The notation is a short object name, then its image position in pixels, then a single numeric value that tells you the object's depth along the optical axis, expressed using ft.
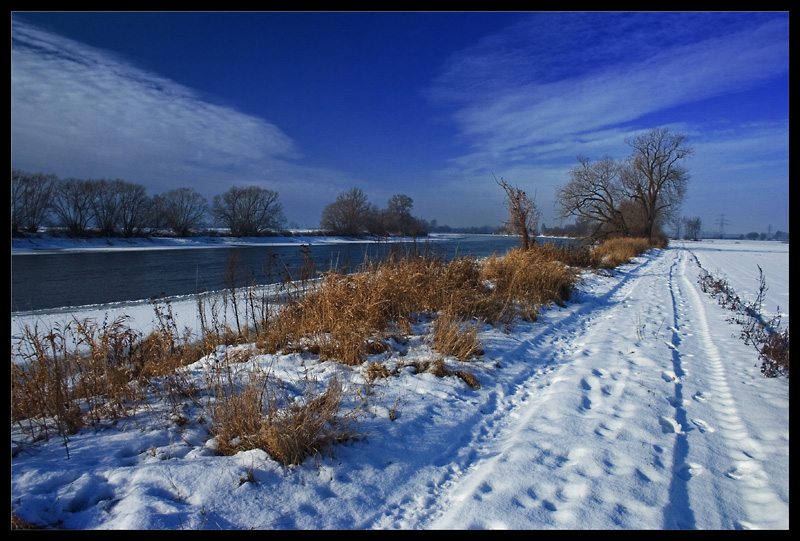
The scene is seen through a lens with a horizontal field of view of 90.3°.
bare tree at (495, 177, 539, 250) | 47.85
